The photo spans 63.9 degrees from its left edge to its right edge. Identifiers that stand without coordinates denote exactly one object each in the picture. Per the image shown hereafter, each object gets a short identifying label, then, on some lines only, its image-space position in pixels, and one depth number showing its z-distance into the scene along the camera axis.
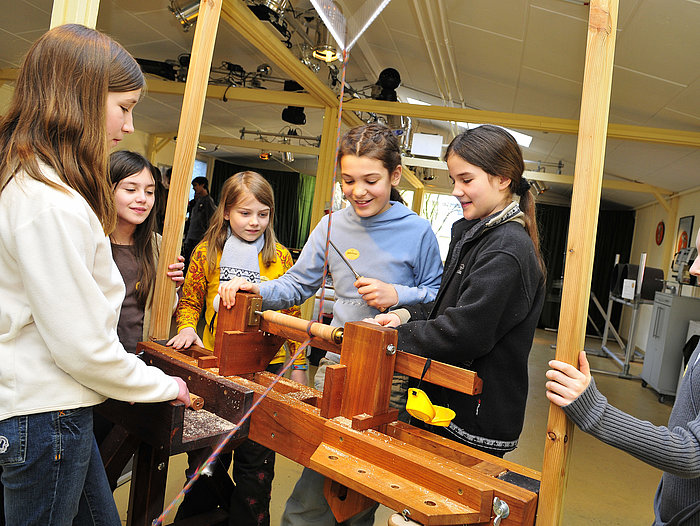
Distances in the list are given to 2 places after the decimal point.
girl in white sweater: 0.87
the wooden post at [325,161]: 5.55
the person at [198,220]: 6.18
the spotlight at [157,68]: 5.69
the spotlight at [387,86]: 5.38
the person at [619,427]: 0.89
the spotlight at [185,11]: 3.85
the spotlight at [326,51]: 4.05
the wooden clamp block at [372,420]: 1.00
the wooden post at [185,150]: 1.49
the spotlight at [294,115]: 6.50
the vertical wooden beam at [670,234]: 8.09
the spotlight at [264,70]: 5.92
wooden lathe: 0.85
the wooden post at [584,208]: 0.89
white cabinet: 5.21
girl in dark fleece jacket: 1.09
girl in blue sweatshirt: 1.45
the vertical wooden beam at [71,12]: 1.45
